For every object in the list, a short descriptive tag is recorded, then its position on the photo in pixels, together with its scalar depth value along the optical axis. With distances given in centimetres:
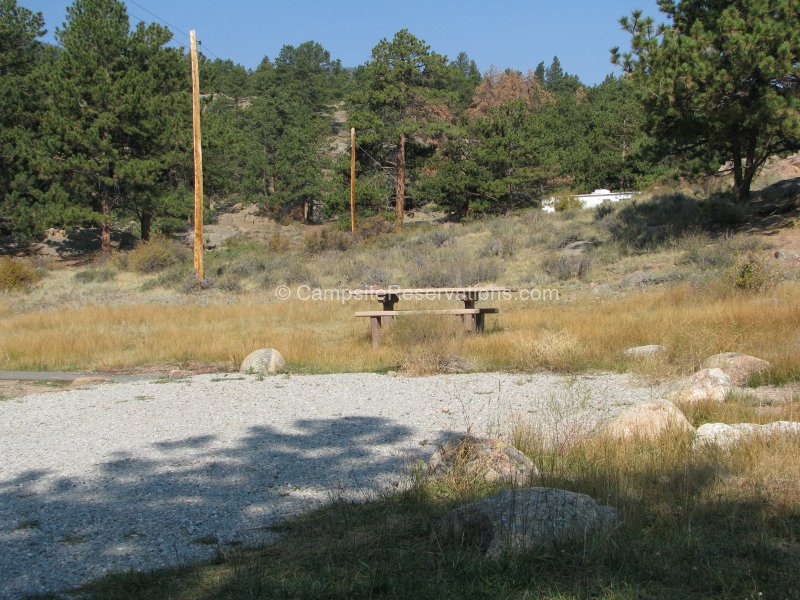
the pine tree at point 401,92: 3584
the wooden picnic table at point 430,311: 1225
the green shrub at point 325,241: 3188
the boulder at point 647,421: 571
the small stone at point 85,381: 1078
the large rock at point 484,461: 470
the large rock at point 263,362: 1107
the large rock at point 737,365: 851
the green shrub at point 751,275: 1377
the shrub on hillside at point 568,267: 2123
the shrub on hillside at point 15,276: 2717
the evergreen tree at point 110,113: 3109
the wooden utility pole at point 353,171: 3478
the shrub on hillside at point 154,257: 2927
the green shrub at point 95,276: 2879
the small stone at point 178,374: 1110
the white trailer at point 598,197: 3512
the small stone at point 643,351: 1016
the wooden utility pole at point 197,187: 2269
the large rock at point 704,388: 720
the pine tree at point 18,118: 3175
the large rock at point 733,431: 526
